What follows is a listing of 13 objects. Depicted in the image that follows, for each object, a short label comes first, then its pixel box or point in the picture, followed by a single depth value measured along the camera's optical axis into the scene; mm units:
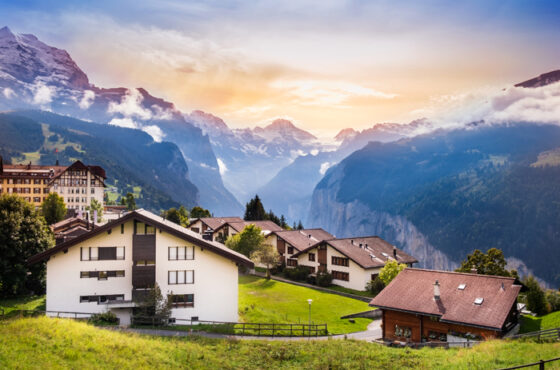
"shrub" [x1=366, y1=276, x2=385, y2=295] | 63856
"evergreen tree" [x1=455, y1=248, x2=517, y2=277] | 56000
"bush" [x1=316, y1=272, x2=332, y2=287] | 70688
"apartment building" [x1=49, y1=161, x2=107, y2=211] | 136875
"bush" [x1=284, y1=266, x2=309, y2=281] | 74375
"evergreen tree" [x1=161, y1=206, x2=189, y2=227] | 119562
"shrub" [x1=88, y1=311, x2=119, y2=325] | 36153
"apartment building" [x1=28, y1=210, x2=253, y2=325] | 38406
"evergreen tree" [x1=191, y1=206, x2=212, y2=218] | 137325
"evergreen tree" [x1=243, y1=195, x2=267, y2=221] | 135500
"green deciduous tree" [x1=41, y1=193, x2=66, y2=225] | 79562
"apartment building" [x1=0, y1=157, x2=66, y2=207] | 136625
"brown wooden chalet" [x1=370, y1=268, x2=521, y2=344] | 35250
